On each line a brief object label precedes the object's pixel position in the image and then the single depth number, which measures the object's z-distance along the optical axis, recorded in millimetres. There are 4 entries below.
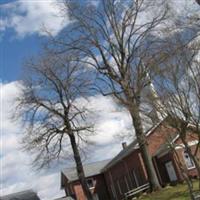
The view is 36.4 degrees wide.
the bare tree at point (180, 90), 11644
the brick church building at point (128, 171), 26117
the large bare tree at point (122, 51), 22871
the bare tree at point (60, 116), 28003
